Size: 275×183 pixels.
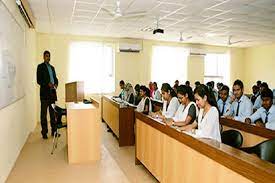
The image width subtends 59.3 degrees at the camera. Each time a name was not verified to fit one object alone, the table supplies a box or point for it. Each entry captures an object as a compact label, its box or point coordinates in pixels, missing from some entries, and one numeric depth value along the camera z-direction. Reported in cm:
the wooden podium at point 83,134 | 406
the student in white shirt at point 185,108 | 333
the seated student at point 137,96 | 590
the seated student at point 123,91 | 705
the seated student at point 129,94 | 624
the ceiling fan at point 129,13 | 507
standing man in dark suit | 537
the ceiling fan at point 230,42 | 850
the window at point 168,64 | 928
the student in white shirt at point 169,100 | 409
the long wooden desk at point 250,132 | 278
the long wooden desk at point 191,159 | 162
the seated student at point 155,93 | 740
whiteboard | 317
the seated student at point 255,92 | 619
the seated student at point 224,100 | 468
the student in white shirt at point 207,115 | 250
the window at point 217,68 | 1016
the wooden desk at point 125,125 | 501
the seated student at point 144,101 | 486
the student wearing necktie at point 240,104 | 416
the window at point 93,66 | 820
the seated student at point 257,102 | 538
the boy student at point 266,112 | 367
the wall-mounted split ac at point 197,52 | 952
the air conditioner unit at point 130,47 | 855
